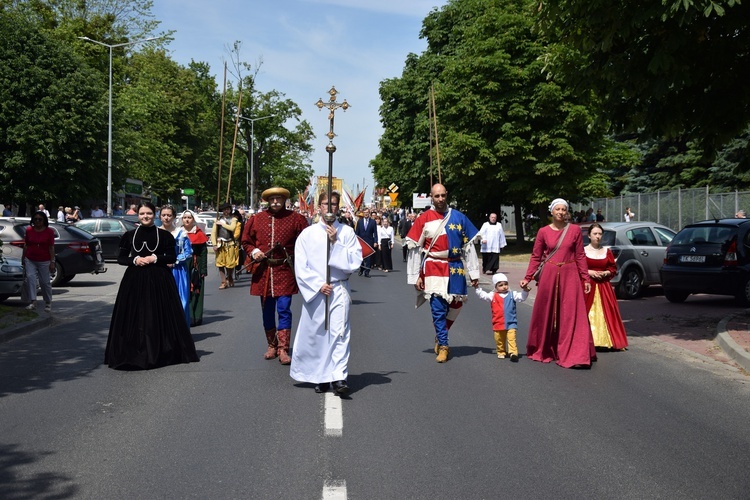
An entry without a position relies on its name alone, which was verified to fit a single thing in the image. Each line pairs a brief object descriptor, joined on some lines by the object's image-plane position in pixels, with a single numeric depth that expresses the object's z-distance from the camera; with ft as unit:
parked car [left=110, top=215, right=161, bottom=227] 109.73
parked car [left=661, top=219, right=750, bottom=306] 52.90
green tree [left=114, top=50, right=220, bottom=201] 163.19
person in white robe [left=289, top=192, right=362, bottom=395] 26.03
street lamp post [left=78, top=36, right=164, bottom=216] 129.69
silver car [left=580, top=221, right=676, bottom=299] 60.44
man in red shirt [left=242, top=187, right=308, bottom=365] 31.35
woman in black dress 30.86
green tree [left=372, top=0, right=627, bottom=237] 118.11
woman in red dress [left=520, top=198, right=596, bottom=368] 32.55
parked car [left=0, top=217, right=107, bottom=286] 65.77
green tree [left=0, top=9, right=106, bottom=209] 126.11
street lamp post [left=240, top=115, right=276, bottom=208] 208.74
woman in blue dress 38.37
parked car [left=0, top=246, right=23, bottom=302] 50.67
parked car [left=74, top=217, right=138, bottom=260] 89.65
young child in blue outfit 33.01
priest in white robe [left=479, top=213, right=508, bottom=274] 81.92
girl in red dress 36.29
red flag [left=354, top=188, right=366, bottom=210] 42.32
